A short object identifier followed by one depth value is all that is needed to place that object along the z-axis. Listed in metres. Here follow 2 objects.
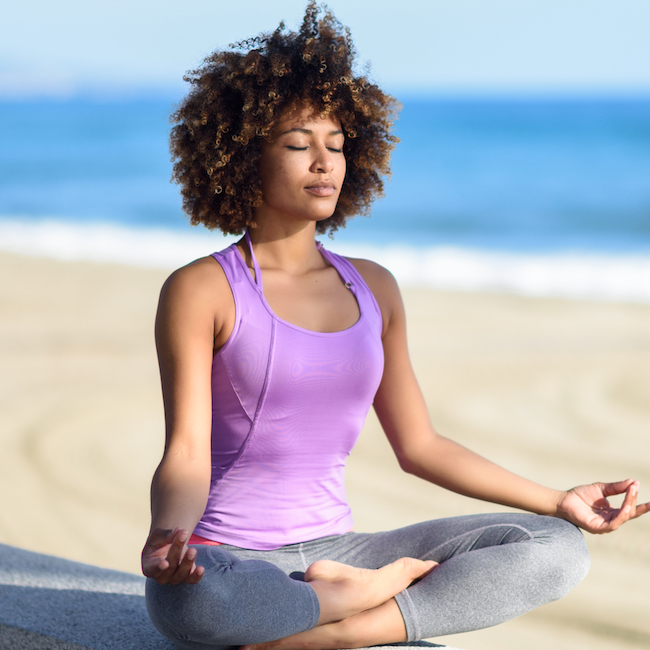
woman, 4.10
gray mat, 4.54
